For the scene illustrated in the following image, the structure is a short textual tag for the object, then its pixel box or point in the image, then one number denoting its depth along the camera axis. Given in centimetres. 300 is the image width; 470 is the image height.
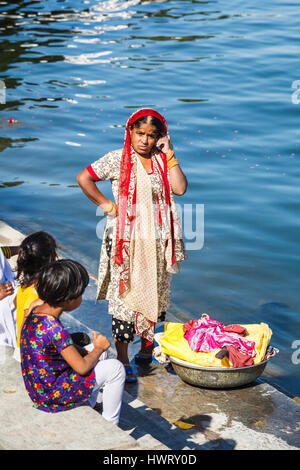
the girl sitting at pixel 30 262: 404
